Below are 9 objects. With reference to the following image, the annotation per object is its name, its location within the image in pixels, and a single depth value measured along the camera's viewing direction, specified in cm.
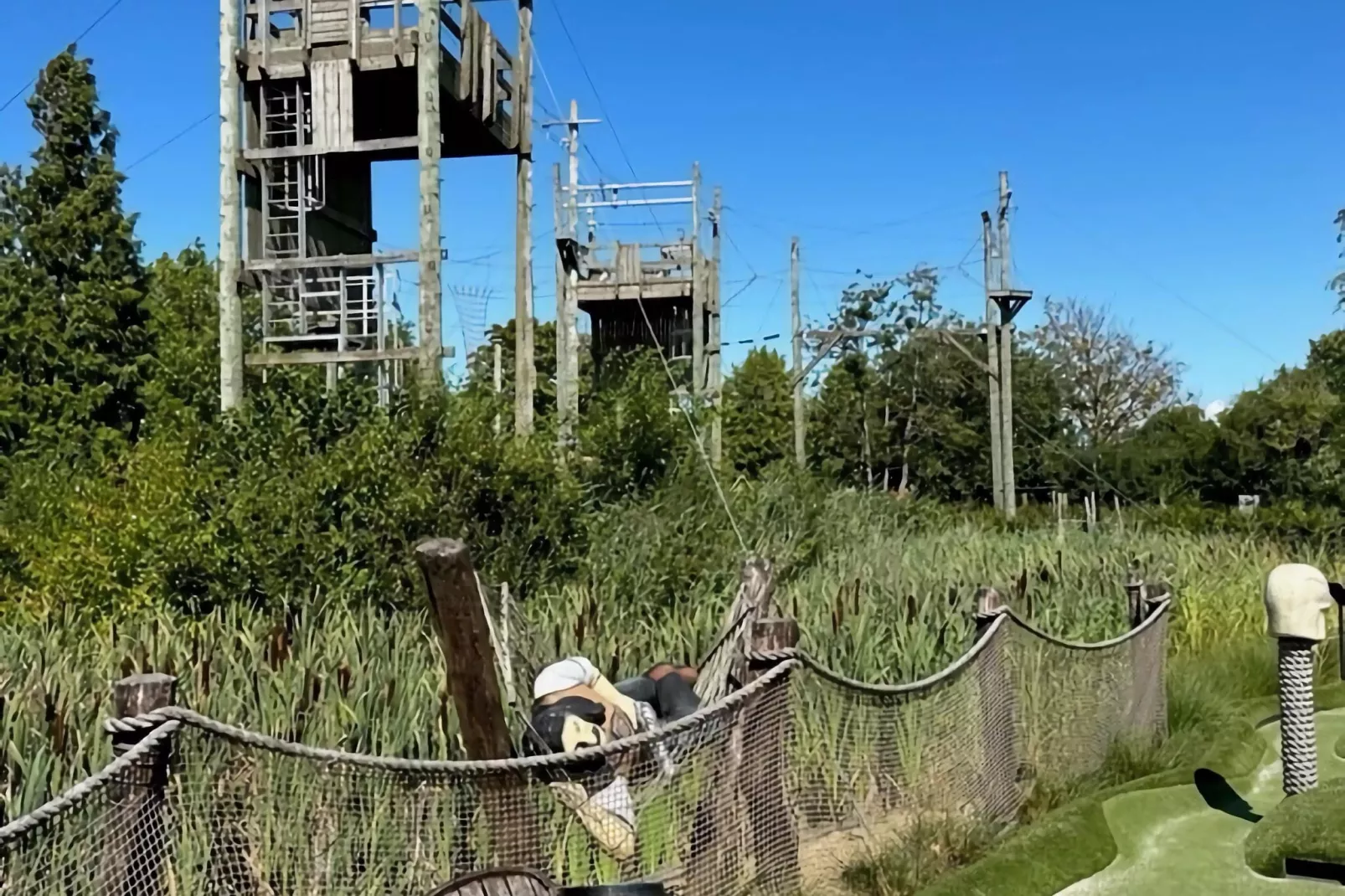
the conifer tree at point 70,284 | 2230
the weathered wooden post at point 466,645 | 348
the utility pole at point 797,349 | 2497
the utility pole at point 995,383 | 2083
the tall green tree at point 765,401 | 4140
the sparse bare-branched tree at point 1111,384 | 3900
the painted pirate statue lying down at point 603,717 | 349
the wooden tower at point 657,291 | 1856
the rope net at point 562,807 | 295
